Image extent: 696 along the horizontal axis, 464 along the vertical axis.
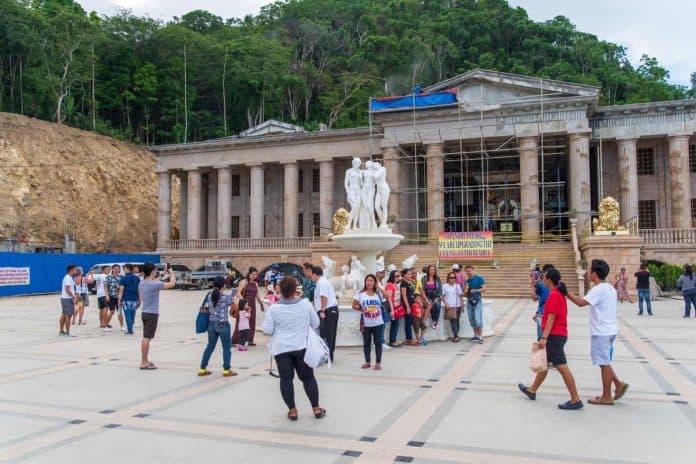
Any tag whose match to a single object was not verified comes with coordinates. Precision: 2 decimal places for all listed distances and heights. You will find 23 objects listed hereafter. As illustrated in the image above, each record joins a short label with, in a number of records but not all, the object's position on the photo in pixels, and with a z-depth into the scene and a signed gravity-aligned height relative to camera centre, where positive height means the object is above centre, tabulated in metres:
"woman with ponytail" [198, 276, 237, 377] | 8.73 -0.98
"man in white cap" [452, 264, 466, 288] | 15.07 -0.70
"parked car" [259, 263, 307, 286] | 39.50 -1.05
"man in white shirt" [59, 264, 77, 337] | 14.03 -1.12
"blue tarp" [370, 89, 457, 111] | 36.16 +9.60
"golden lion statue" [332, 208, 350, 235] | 28.43 +1.69
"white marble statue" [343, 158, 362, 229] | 14.61 +1.54
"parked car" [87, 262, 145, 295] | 32.95 -0.91
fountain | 14.23 +1.25
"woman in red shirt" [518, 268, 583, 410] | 6.82 -1.05
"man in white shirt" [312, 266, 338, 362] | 9.53 -0.90
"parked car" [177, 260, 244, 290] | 35.19 -1.46
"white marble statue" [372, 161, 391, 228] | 14.66 +1.47
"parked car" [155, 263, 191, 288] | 35.25 -1.22
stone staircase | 26.30 -0.52
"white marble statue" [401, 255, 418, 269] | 13.78 -0.23
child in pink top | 11.59 -1.47
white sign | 29.27 -0.95
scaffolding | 35.09 +5.65
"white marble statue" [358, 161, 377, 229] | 14.52 +1.33
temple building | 33.91 +5.95
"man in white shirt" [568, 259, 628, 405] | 6.96 -0.90
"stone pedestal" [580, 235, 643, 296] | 24.12 -0.06
